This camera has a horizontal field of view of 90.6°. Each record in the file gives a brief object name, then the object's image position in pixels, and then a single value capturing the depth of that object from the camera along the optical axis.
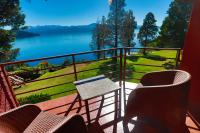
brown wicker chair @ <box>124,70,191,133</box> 1.36
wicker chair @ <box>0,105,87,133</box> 0.99
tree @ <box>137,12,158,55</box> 15.16
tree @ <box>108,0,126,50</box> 11.67
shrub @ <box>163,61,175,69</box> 7.58
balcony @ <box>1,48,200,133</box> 1.69
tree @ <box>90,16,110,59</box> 13.72
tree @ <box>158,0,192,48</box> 11.10
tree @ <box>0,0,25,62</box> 5.70
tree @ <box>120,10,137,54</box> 13.45
